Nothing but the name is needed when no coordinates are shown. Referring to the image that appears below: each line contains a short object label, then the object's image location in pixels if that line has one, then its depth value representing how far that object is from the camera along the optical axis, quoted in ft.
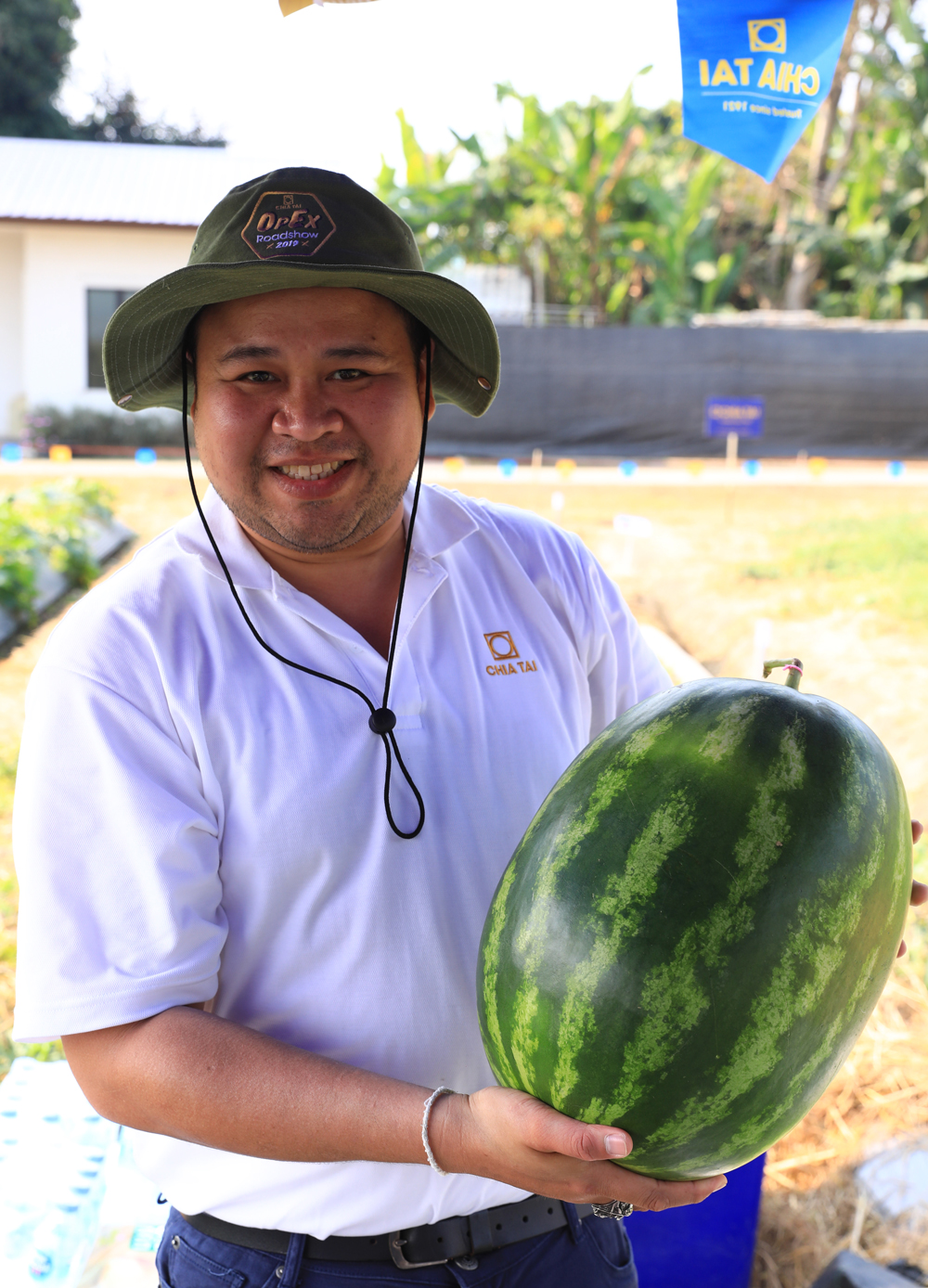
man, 4.28
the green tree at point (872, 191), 66.33
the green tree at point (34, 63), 89.35
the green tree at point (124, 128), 109.40
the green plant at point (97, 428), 56.08
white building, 55.06
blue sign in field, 31.78
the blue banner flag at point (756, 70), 6.31
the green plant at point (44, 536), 23.00
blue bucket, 7.82
